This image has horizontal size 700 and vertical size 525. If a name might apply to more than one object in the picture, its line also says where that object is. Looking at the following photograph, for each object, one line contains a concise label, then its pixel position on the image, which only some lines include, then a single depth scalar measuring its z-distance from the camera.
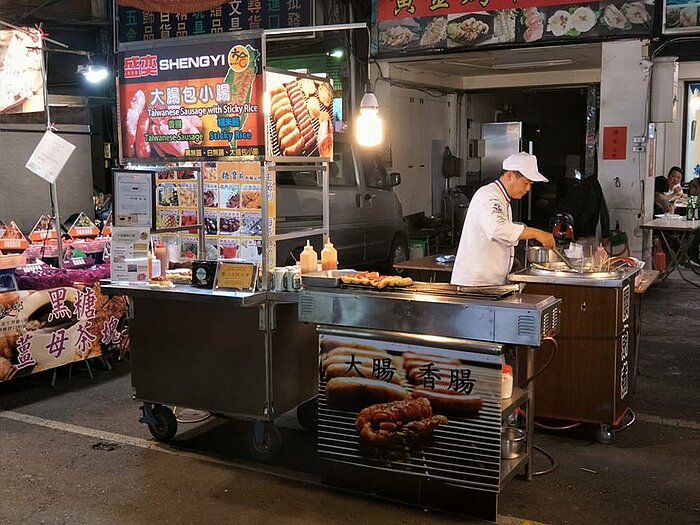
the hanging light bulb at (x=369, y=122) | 7.29
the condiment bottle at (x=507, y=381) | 4.34
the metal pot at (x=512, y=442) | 4.47
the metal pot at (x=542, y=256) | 5.64
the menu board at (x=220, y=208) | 5.23
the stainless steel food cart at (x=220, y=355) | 4.90
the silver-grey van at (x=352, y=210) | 9.13
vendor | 5.19
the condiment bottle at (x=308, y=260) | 4.93
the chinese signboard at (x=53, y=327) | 6.25
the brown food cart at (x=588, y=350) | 5.17
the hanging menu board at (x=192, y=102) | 4.89
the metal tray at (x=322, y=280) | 4.48
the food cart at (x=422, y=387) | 4.00
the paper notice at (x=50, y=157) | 7.06
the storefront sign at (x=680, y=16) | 9.84
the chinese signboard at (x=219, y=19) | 11.28
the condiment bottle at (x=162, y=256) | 5.32
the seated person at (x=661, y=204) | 12.05
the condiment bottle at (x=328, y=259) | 5.09
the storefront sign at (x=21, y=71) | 6.96
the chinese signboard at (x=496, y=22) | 10.19
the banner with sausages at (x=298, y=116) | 4.96
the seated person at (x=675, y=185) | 12.94
